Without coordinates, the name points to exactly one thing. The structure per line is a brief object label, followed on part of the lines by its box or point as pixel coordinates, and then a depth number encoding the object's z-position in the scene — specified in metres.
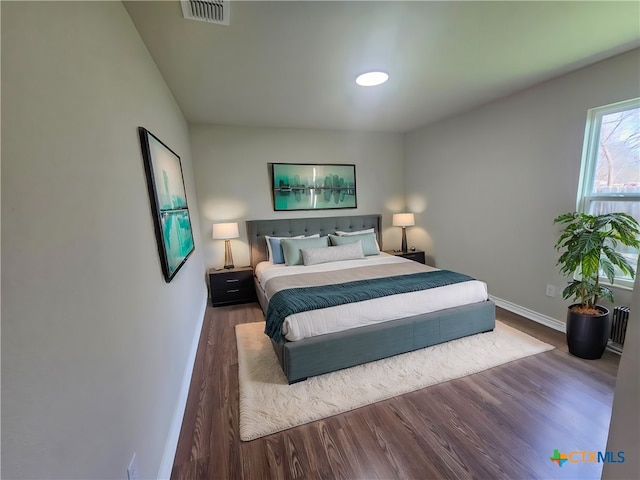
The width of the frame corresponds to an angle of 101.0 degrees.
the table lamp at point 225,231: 3.66
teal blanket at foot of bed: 2.16
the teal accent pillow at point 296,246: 3.60
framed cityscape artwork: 4.11
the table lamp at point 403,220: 4.52
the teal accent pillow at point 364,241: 3.99
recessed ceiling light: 2.31
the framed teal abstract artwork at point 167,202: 1.61
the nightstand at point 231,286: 3.66
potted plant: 2.06
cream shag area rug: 1.77
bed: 2.06
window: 2.22
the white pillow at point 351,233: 4.18
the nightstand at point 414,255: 4.41
